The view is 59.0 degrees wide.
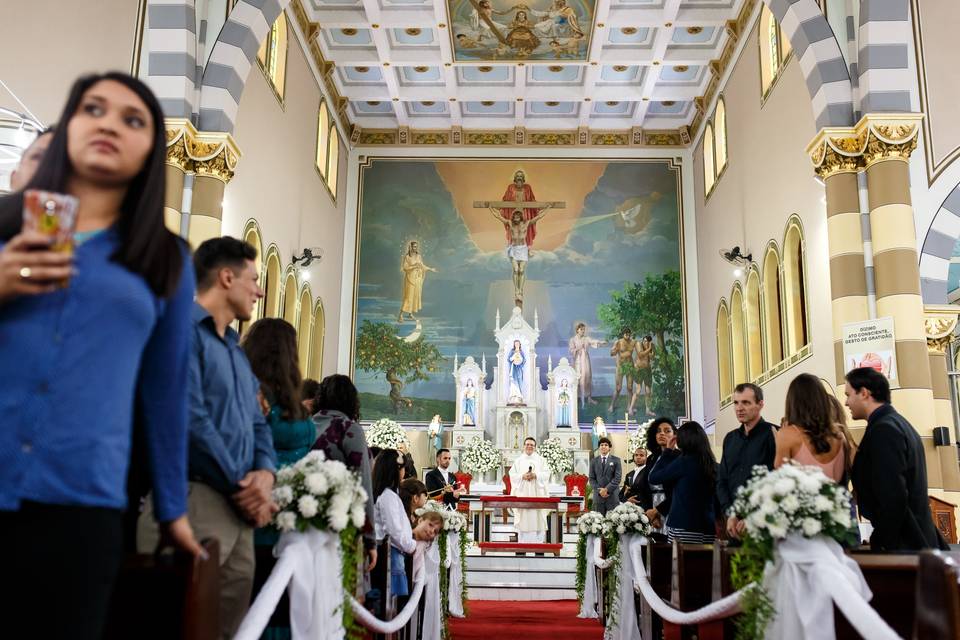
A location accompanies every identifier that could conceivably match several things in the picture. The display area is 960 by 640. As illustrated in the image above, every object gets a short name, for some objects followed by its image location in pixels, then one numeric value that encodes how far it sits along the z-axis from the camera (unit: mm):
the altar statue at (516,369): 17422
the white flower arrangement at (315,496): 2953
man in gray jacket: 11055
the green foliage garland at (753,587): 3097
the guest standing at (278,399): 3174
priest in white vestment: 12898
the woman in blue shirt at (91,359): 1460
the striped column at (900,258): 8234
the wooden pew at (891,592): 3123
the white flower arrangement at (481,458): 15375
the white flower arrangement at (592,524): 7596
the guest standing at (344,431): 3949
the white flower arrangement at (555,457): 15734
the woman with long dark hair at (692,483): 5453
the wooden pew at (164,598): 1889
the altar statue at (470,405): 17281
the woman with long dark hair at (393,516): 5273
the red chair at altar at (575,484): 14336
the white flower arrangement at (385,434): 15195
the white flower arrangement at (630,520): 5699
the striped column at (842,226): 8914
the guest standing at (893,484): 3998
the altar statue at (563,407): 17297
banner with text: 8102
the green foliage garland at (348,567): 3244
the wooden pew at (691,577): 4246
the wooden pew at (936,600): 2008
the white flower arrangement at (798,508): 3088
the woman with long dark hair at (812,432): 4203
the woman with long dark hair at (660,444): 6441
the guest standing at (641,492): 7168
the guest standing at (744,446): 4844
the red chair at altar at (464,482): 13055
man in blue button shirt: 2436
